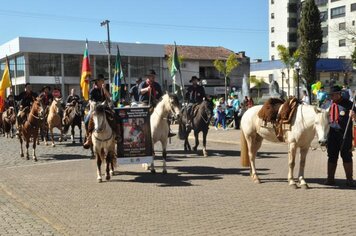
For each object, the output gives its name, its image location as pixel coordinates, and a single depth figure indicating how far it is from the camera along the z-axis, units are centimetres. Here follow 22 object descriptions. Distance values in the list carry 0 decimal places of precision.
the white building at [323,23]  7900
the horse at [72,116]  2020
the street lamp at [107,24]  4361
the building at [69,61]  5897
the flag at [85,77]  1592
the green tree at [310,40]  5716
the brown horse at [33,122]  1514
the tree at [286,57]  6484
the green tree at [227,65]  6556
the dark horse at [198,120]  1591
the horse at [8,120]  2268
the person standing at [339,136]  969
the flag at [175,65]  1917
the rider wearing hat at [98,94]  1147
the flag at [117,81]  1988
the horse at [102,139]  1044
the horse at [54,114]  1967
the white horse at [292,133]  918
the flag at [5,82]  1727
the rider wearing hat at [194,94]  1648
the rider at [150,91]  1311
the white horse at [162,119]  1187
